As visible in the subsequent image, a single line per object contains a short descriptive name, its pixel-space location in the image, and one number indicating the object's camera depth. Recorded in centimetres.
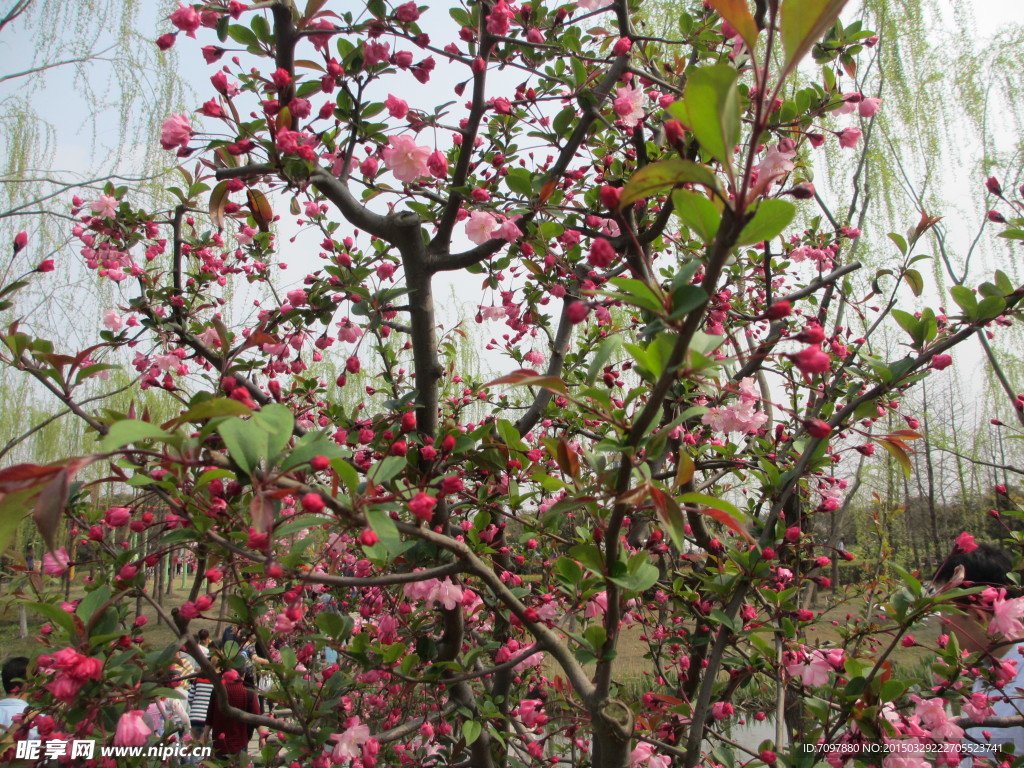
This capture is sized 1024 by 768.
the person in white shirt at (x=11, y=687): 233
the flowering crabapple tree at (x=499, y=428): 69
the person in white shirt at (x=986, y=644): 131
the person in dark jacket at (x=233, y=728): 237
